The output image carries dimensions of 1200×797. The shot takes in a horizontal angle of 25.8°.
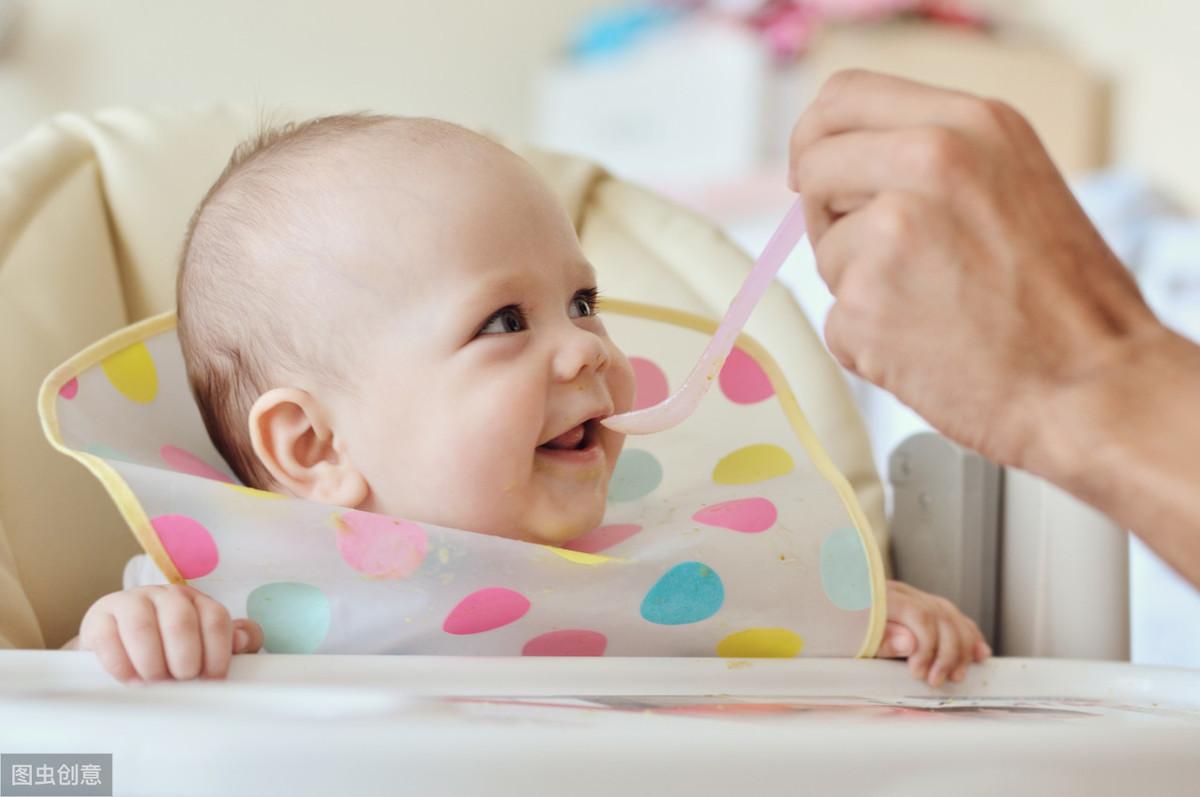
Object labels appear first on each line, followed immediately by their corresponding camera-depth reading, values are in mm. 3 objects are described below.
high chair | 664
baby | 813
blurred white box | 2926
